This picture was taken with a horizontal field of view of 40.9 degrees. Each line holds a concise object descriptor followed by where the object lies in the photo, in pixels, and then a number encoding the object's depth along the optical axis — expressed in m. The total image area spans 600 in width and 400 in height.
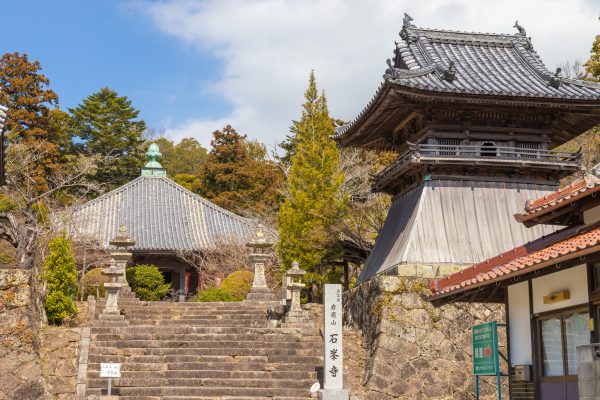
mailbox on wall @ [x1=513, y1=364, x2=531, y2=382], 13.62
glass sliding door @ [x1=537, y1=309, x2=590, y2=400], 12.25
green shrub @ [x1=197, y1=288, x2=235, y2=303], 29.55
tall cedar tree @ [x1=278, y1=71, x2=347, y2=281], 30.44
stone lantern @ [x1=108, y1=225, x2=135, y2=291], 25.58
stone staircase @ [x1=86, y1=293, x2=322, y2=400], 19.05
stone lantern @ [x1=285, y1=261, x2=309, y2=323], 22.91
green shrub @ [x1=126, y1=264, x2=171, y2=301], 32.12
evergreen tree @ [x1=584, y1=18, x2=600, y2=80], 36.91
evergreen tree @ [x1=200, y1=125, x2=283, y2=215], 47.91
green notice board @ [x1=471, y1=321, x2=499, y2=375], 13.53
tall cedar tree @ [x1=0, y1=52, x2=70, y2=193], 44.50
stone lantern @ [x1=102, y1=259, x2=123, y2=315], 23.48
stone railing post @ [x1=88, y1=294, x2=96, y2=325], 23.68
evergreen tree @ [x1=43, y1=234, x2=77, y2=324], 22.09
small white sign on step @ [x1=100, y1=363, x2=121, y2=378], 17.84
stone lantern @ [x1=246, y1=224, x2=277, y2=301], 26.64
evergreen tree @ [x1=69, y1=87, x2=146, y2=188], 51.44
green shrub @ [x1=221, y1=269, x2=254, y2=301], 30.52
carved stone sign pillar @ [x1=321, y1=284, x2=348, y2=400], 17.36
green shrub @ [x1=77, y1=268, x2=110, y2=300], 30.58
